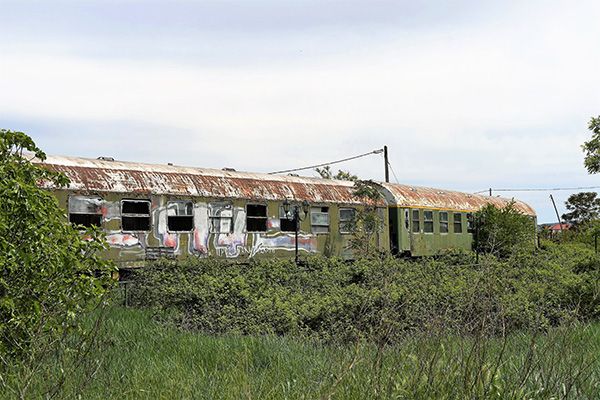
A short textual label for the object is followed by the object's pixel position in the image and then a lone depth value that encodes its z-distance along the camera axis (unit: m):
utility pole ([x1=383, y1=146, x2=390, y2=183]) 36.69
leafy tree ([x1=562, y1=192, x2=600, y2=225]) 45.78
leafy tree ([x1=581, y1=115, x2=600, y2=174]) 23.31
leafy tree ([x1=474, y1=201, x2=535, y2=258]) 24.91
